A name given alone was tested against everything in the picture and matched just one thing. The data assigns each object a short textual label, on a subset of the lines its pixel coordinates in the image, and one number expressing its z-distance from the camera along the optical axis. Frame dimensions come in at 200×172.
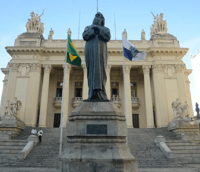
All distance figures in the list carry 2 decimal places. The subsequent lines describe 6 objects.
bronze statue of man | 6.08
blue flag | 14.17
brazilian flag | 14.82
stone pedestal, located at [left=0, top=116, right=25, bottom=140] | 18.76
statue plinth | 4.68
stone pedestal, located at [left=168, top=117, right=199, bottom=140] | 19.22
